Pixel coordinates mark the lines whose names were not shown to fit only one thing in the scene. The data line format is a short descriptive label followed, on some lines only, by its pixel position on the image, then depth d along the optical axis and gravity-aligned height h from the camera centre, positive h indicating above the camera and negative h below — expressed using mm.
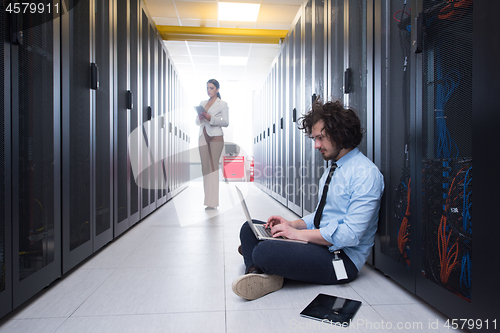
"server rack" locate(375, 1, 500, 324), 918 +56
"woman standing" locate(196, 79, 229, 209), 3803 +380
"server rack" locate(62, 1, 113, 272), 1615 +244
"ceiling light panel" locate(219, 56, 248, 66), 6544 +2416
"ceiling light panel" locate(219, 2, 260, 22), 4355 +2396
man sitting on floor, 1304 -293
